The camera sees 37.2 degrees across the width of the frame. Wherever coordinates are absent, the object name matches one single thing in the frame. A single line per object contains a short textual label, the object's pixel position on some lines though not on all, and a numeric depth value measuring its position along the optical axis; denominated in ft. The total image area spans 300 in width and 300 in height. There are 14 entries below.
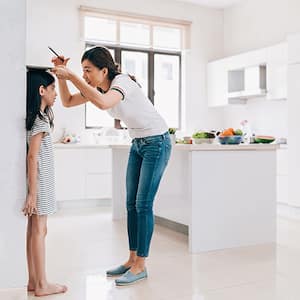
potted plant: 11.20
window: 19.83
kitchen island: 10.31
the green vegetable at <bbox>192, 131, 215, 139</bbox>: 11.03
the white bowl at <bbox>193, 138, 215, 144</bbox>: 11.01
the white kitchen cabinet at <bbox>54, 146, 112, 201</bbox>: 17.31
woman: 7.77
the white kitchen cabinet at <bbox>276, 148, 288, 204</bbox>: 16.25
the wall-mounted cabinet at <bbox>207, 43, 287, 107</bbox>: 17.37
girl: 7.11
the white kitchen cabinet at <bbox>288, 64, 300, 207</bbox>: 15.46
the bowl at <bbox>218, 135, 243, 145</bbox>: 10.90
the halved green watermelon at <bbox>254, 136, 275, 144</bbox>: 11.55
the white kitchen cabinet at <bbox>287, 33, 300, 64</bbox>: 15.43
